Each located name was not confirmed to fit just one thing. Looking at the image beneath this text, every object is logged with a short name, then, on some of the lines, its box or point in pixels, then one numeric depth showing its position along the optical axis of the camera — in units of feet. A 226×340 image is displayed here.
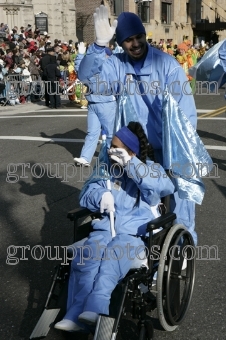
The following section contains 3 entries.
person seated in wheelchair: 11.33
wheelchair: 11.20
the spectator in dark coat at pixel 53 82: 55.62
